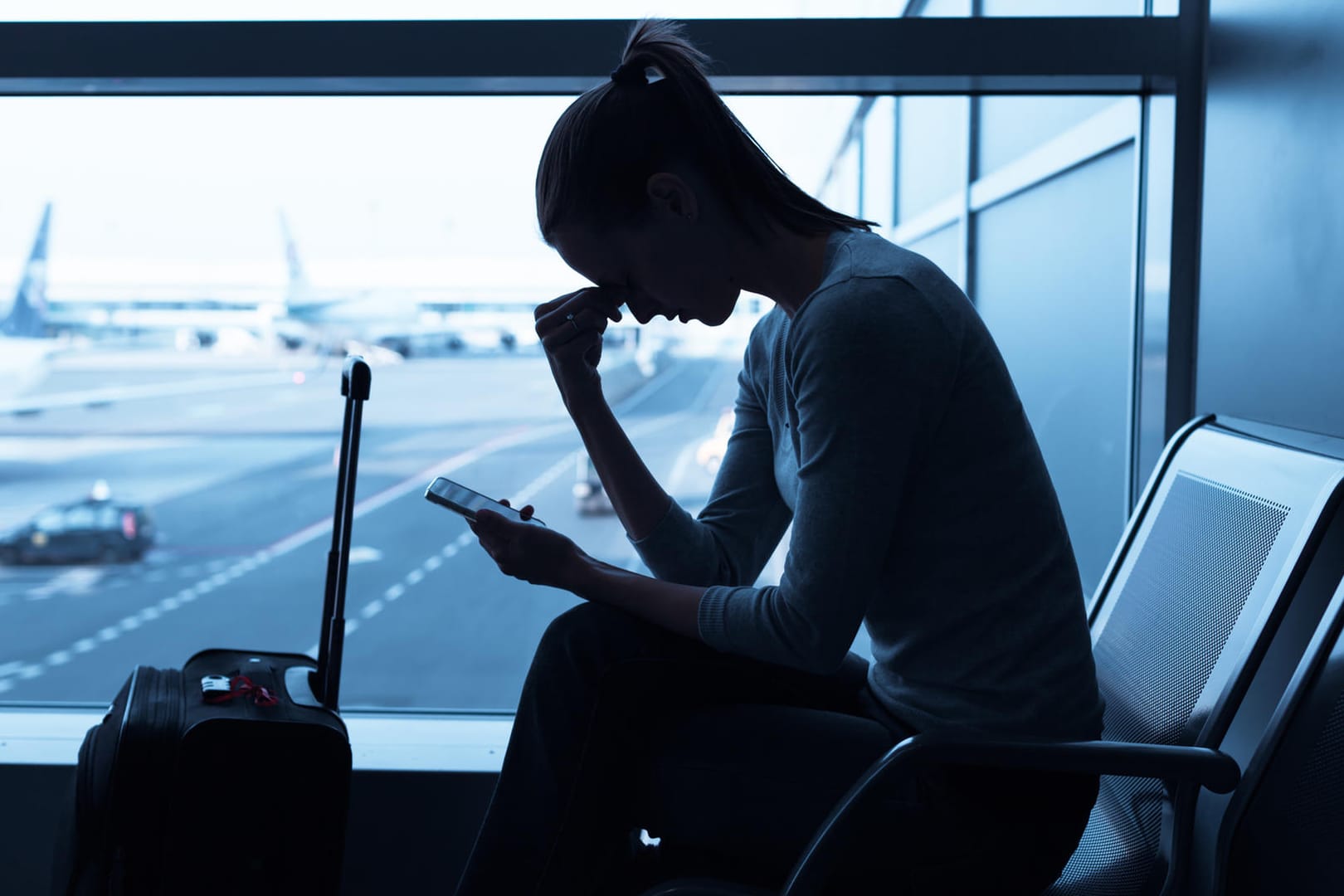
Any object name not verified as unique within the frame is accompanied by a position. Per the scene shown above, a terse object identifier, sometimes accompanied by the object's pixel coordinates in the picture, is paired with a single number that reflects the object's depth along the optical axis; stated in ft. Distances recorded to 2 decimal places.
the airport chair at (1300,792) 2.90
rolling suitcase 3.76
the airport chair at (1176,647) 2.66
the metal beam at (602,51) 5.06
